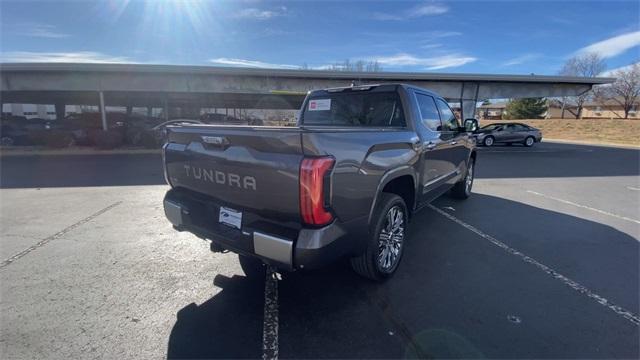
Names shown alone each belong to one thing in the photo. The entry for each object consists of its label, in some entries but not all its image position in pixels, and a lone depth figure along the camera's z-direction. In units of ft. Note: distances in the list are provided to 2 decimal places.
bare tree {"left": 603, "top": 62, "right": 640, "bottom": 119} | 167.84
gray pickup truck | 7.62
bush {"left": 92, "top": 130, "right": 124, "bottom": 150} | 56.24
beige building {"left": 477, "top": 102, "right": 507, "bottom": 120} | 299.17
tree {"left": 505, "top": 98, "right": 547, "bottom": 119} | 172.14
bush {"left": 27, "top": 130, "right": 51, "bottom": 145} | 58.29
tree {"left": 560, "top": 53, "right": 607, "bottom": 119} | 194.13
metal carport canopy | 63.00
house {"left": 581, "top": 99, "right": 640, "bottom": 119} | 209.55
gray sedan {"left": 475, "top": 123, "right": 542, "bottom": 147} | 69.92
